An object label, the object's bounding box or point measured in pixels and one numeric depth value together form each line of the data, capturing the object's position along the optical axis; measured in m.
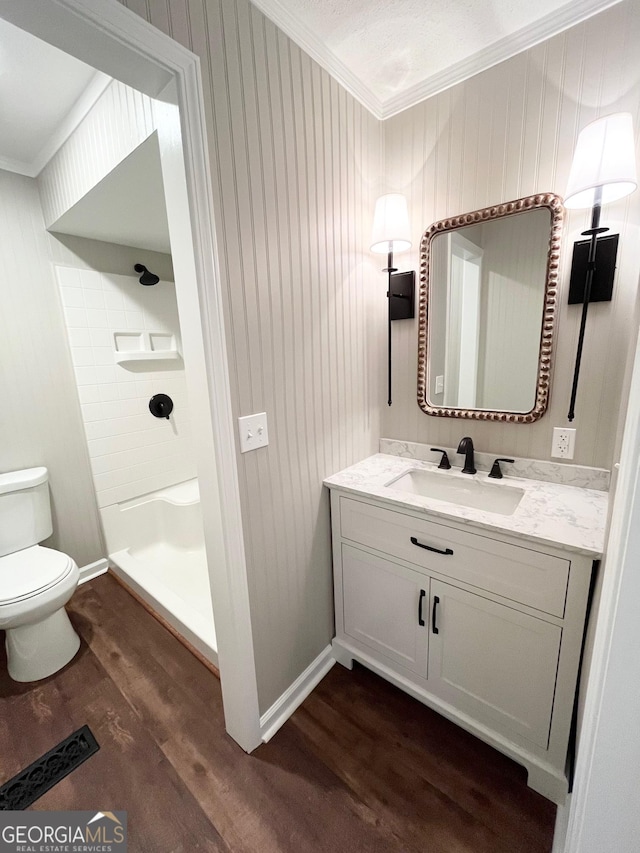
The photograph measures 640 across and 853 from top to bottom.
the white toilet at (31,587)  1.54
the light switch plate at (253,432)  1.13
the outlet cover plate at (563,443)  1.35
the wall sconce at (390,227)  1.43
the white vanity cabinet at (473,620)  1.05
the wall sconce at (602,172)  0.98
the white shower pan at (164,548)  2.05
